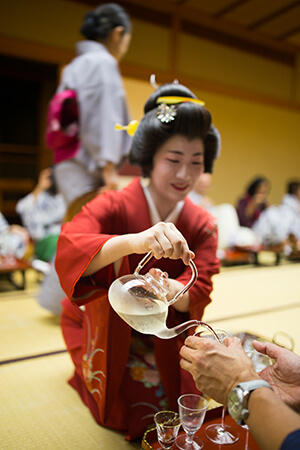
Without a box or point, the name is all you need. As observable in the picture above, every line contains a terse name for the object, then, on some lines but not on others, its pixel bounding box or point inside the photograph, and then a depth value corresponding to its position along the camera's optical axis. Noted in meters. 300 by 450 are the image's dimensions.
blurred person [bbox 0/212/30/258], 3.88
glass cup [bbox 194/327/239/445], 1.21
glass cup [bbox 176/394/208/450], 1.18
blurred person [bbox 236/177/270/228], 6.46
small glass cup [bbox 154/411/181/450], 1.17
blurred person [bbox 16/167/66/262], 4.71
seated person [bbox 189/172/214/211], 4.74
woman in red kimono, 1.45
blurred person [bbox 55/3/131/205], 2.70
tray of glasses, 1.19
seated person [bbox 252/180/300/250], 5.49
